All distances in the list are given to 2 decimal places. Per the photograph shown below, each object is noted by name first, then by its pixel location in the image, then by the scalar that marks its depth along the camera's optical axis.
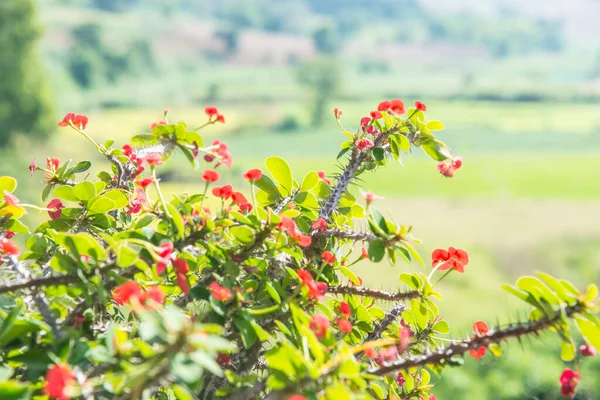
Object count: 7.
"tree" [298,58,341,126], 48.62
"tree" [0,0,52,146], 22.44
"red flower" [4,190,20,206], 1.08
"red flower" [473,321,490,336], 1.09
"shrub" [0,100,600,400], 0.99
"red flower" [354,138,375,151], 1.18
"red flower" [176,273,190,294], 1.04
